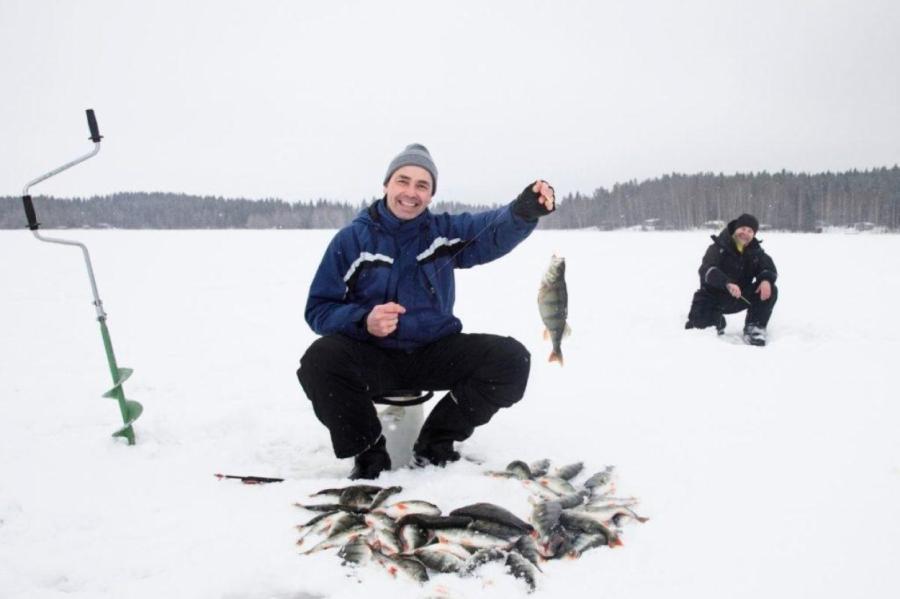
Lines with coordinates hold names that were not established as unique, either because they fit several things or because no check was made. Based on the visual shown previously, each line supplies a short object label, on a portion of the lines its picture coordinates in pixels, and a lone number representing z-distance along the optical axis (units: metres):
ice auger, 3.71
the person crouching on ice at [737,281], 7.25
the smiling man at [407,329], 3.22
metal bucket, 3.48
